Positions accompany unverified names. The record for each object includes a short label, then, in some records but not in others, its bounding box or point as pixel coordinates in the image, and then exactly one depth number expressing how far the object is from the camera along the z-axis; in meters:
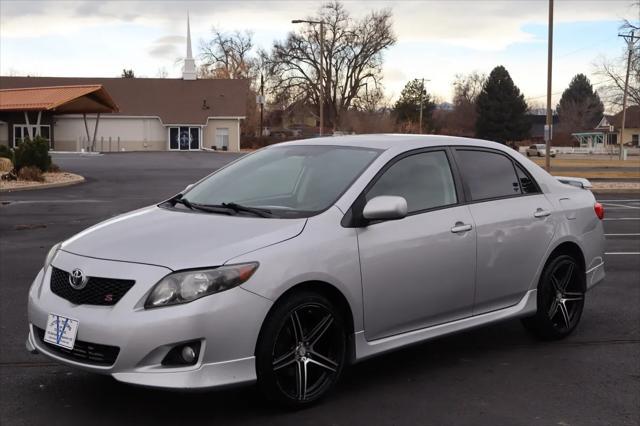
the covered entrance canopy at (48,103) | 45.94
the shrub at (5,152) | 28.33
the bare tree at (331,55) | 74.56
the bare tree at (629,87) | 40.96
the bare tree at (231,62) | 85.69
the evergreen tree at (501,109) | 82.75
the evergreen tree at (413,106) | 91.50
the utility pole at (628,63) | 38.86
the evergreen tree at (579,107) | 120.88
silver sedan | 3.99
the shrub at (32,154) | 24.69
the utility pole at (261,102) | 69.21
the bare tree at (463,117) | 93.25
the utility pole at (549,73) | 27.23
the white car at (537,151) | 67.40
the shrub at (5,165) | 26.11
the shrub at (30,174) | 23.72
